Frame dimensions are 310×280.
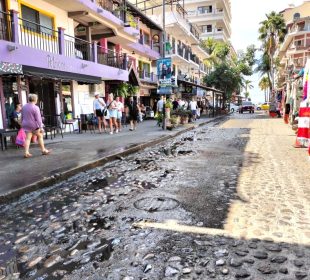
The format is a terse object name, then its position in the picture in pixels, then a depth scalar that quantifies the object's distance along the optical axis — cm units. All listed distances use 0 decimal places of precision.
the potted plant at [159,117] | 1845
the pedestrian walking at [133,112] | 1634
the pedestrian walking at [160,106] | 1869
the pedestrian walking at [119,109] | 1568
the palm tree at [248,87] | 11048
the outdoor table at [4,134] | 1016
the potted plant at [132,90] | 2403
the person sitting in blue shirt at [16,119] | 1135
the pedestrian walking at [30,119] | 844
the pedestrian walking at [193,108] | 2489
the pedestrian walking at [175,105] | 2330
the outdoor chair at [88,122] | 1750
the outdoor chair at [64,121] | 1525
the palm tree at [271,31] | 4791
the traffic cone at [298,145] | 1050
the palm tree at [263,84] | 7812
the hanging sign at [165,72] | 1648
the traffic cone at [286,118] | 2197
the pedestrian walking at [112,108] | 1509
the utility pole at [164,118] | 1700
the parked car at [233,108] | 5922
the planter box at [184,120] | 2151
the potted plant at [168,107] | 1736
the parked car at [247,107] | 4844
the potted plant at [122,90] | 2269
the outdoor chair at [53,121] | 1509
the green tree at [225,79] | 3991
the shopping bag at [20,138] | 1003
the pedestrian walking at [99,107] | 1577
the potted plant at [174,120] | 1794
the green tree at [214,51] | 5003
